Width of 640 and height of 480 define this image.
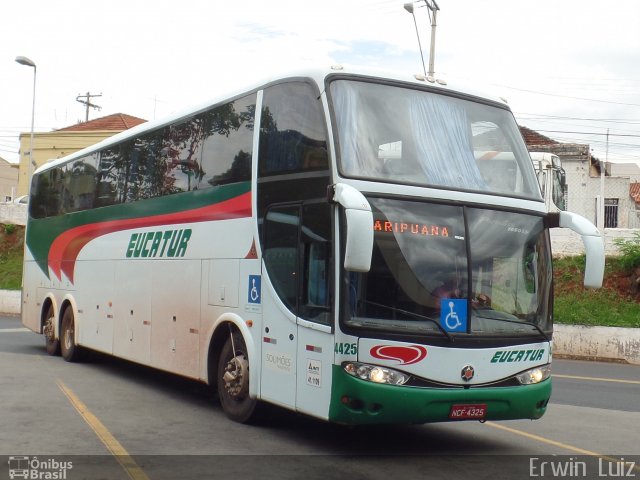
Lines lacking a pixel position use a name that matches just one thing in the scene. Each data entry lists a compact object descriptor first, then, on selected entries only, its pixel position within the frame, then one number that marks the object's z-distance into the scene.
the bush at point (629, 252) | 26.75
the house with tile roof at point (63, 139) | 60.66
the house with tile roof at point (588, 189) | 31.27
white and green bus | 8.41
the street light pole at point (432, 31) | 29.42
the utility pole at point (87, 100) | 72.12
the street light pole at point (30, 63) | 38.56
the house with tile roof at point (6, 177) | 83.56
